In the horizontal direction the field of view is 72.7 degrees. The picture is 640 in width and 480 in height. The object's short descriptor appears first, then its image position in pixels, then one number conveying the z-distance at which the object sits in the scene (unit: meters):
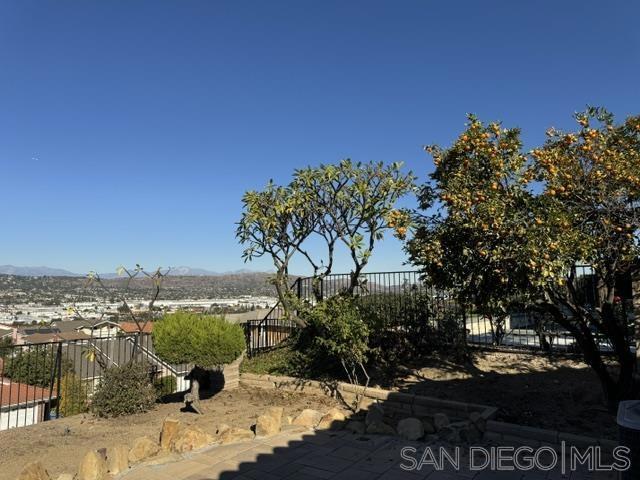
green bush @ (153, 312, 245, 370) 7.62
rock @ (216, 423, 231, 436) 5.73
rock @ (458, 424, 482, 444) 5.33
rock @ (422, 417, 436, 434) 5.65
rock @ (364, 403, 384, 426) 5.96
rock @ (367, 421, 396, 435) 5.75
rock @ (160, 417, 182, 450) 5.32
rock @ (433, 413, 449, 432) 5.66
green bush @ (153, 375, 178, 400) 8.63
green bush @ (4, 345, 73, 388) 7.84
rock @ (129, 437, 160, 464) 4.96
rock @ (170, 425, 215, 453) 5.28
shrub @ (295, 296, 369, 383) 7.61
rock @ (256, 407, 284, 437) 5.83
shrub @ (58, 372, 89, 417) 10.03
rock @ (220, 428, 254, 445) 5.61
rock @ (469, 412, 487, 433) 5.45
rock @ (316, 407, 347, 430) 6.11
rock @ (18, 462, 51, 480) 4.30
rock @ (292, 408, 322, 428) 6.17
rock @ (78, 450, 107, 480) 4.50
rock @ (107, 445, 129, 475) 4.73
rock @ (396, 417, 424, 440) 5.49
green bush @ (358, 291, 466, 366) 9.66
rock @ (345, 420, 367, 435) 5.88
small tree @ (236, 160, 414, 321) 9.35
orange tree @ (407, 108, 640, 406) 5.02
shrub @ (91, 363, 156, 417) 7.17
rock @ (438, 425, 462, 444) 5.31
